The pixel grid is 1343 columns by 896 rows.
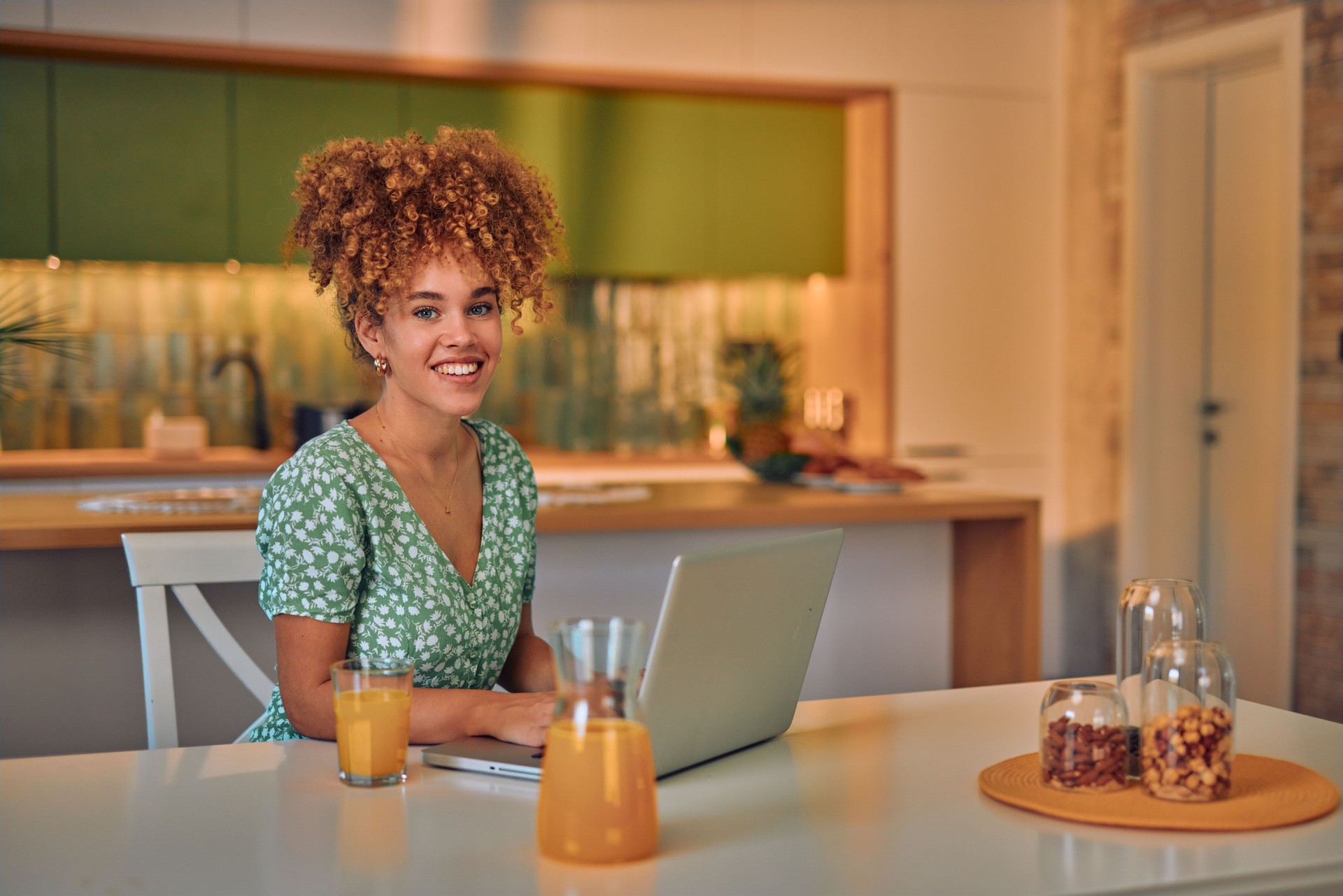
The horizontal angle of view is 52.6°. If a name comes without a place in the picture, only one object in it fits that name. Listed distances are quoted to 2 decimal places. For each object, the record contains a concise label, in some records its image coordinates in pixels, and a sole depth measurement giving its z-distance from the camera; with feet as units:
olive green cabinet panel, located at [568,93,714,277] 15.28
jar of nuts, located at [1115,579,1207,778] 3.99
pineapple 12.07
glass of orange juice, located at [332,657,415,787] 3.88
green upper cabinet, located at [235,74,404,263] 14.06
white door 14.38
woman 4.84
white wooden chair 5.77
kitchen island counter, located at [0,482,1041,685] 9.27
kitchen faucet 14.61
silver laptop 3.84
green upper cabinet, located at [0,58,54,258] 13.28
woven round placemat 3.56
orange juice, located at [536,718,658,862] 3.25
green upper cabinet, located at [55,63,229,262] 13.48
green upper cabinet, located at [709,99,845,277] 15.85
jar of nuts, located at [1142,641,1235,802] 3.72
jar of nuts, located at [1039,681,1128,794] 3.81
